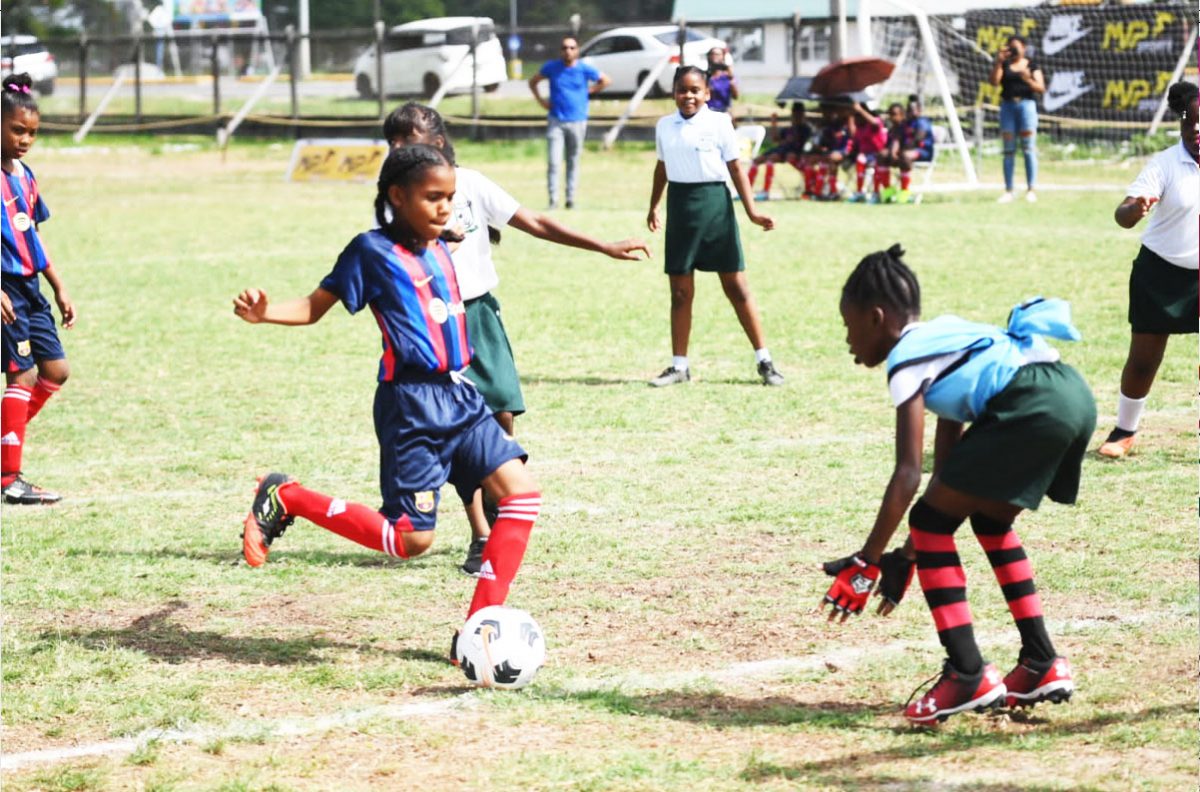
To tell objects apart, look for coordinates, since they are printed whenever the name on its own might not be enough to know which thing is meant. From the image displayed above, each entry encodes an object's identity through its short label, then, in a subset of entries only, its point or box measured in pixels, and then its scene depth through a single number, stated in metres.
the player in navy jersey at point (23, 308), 7.57
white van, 34.66
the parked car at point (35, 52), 39.62
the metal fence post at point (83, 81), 37.77
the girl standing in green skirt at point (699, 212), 10.52
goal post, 23.41
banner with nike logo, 26.72
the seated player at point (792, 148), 22.61
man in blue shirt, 21.30
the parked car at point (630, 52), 33.78
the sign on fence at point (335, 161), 26.75
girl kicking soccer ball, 5.21
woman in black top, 20.42
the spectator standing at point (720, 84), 21.16
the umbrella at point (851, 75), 22.59
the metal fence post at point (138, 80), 37.00
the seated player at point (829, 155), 22.36
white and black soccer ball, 5.02
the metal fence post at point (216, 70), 35.06
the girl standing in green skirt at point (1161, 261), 7.46
